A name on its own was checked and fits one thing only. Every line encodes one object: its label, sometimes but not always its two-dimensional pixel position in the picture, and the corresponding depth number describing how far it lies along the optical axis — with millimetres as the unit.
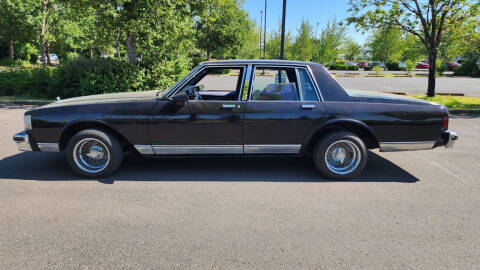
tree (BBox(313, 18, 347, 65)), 34656
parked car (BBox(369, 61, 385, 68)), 49512
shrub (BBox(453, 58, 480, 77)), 35062
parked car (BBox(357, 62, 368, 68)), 52959
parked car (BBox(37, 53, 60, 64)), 52250
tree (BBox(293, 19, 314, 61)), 35844
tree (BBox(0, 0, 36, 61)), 25125
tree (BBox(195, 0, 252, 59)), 33781
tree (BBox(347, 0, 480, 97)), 11445
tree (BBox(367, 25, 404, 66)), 46219
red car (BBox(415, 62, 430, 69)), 55962
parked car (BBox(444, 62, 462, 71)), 49909
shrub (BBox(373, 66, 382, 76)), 34406
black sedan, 4379
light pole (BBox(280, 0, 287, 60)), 13247
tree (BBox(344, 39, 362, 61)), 56419
